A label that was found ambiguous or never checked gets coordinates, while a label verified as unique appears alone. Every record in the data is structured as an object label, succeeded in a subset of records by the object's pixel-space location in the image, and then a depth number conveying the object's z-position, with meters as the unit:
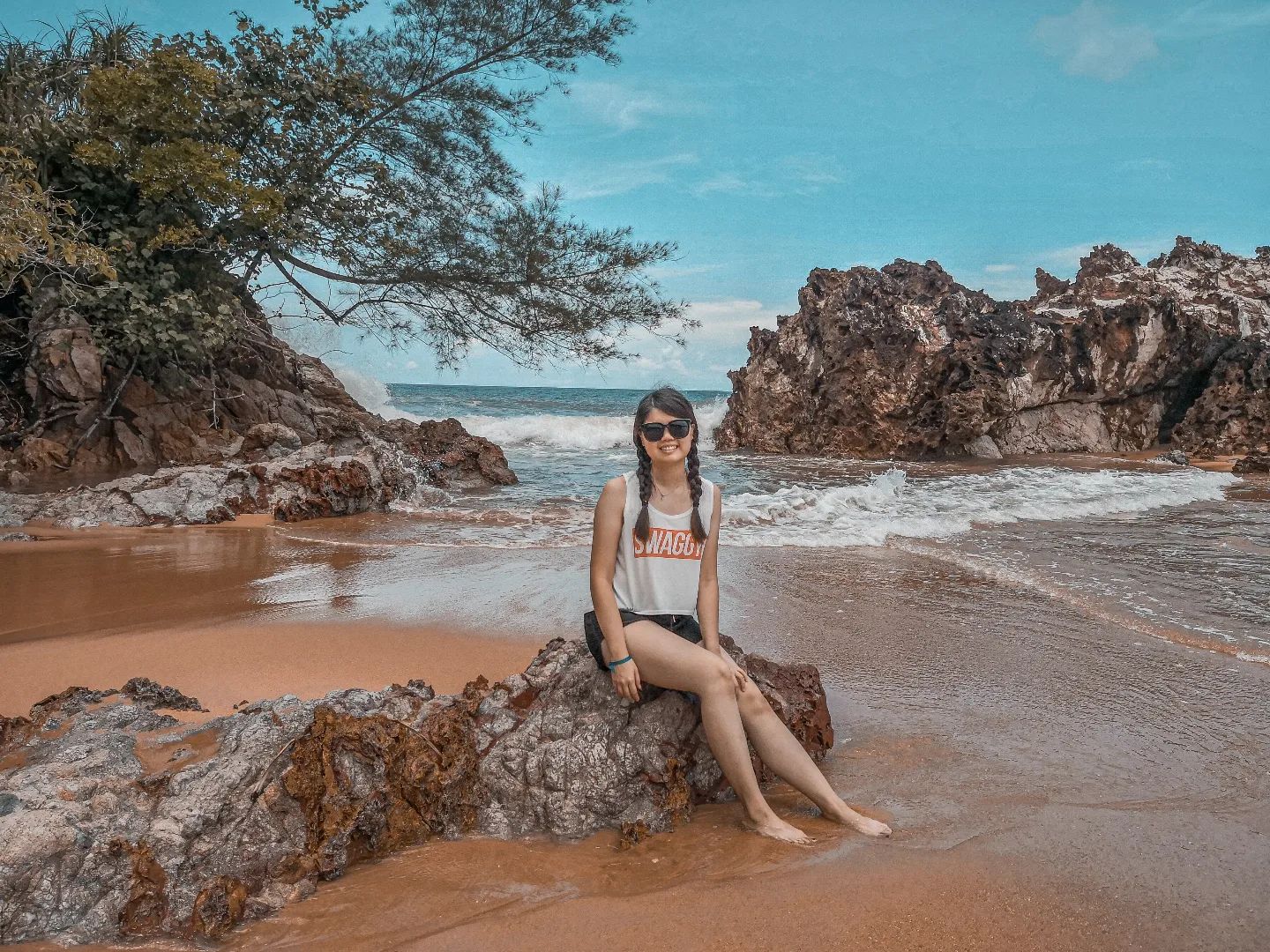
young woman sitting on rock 2.61
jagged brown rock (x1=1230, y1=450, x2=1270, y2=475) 13.25
